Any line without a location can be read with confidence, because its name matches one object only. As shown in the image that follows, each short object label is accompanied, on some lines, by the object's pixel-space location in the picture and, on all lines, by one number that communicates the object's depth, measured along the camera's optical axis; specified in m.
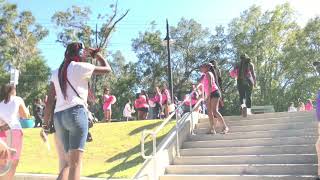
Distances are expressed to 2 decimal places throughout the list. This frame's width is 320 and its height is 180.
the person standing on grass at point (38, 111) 12.67
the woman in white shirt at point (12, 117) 4.49
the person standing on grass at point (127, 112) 13.38
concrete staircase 5.48
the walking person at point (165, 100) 11.82
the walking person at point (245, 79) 8.04
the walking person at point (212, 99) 6.89
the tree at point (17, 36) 27.42
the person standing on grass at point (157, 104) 12.14
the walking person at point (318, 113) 4.66
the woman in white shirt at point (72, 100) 3.04
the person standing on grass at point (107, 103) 11.64
